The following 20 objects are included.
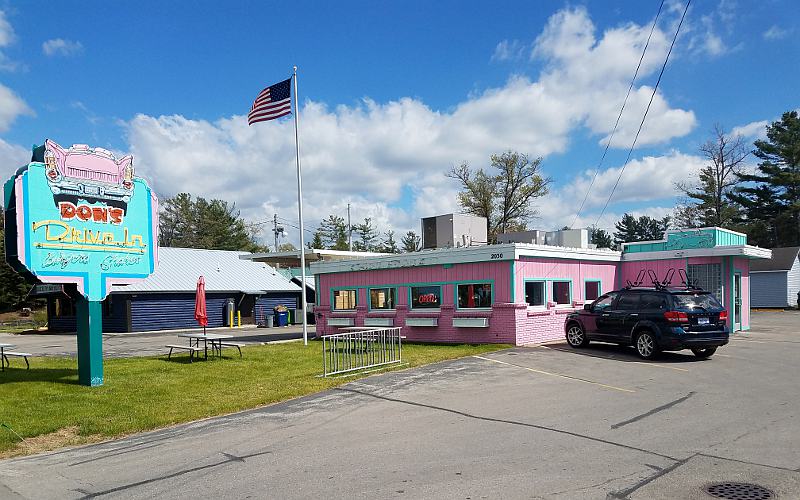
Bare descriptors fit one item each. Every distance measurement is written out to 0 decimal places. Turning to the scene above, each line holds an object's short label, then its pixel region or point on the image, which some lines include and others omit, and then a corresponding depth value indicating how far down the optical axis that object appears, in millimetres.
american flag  20250
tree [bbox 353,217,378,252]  87919
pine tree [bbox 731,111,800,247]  56969
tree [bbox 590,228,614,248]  88050
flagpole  21241
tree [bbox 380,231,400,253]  90000
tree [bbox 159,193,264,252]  74562
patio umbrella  18172
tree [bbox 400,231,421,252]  90688
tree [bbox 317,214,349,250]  85125
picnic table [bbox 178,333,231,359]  16752
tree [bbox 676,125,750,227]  50656
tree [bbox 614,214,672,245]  92250
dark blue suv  13836
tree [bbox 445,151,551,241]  50281
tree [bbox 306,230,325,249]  83688
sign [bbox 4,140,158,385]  11508
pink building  18297
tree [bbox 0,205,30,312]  58094
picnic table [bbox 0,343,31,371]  14456
